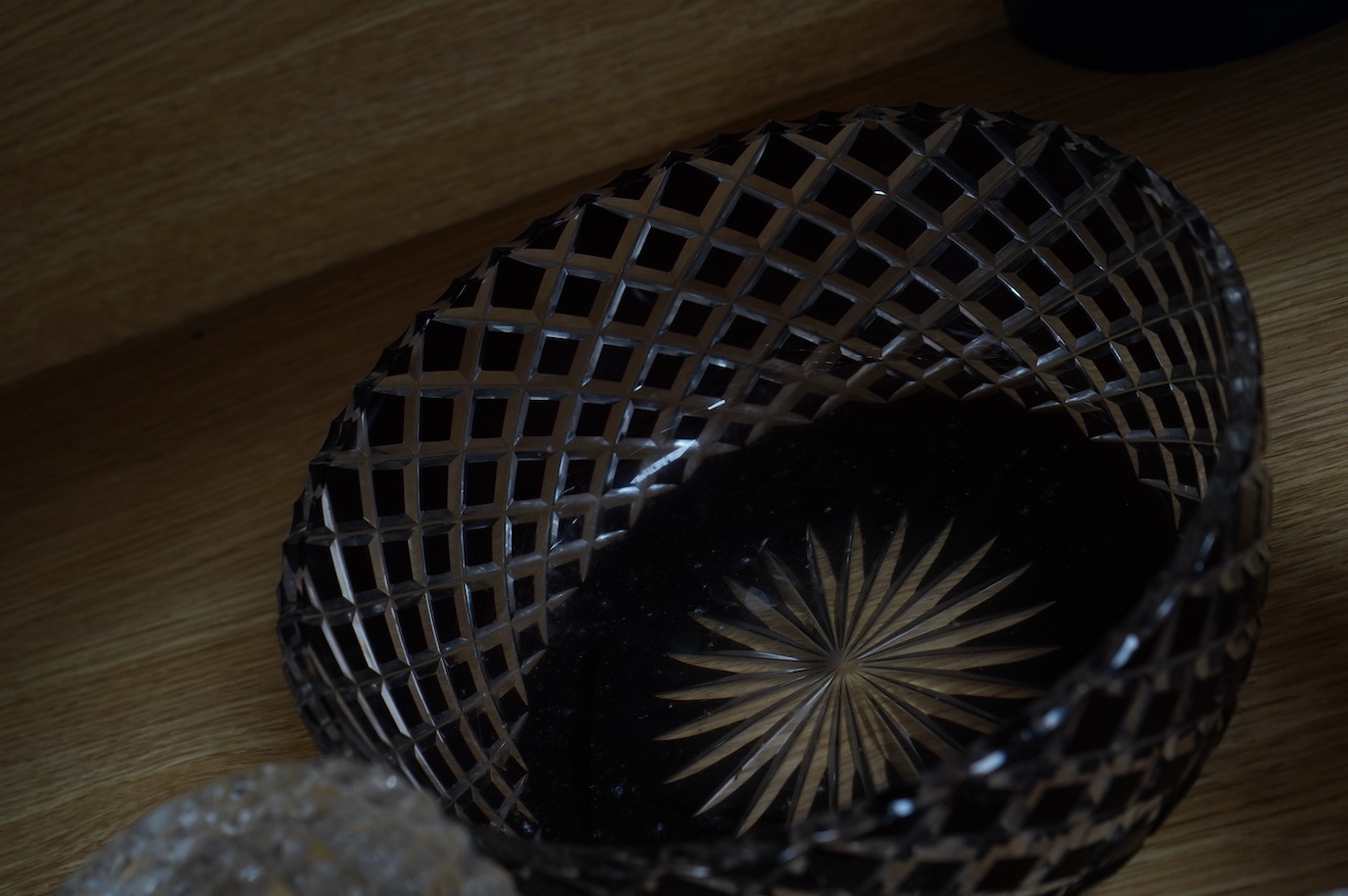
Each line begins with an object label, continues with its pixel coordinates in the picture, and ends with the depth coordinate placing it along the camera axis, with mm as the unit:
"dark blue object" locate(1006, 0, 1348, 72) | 475
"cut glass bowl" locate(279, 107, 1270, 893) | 381
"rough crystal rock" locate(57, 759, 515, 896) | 263
